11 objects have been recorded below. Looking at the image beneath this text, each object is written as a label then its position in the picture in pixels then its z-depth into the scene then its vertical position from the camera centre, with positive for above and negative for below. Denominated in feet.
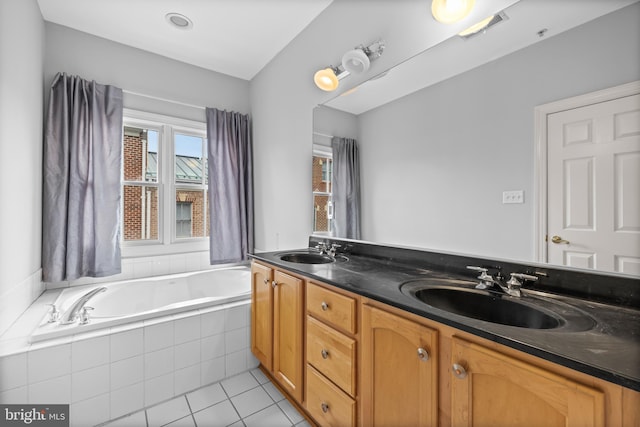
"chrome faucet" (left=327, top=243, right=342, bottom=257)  6.31 -0.85
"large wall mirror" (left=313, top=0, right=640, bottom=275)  3.04 +1.39
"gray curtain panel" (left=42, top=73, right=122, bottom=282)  6.99 +0.87
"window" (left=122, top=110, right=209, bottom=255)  8.69 +0.96
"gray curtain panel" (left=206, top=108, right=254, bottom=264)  9.48 +0.95
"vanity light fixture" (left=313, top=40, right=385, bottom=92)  5.56 +3.20
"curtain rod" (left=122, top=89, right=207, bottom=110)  8.27 +3.62
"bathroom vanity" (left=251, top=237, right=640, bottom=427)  1.98 -1.26
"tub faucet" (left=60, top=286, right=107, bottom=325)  5.18 -1.91
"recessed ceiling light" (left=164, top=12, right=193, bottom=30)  6.98 +5.00
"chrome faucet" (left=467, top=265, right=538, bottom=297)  3.34 -0.88
